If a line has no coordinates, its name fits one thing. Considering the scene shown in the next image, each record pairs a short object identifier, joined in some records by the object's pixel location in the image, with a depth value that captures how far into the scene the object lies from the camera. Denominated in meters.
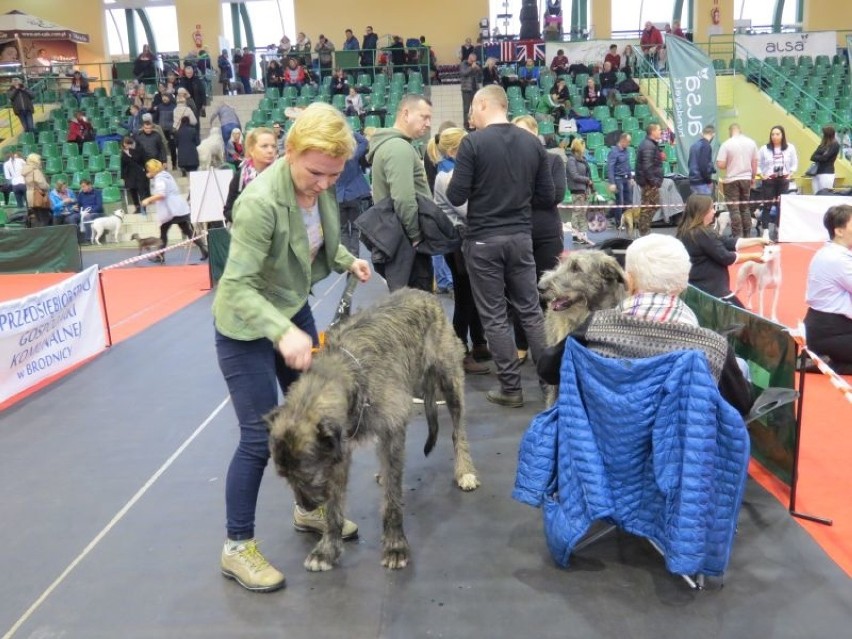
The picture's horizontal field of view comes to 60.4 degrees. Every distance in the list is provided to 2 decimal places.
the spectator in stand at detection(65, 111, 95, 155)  15.92
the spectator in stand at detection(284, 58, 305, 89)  17.95
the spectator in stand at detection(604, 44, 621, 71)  17.02
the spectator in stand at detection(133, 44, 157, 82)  18.27
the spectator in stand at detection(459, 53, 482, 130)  16.12
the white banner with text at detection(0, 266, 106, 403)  4.91
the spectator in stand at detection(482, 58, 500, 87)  16.58
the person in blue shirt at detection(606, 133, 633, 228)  12.16
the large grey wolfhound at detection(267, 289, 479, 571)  2.22
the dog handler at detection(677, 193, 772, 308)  4.47
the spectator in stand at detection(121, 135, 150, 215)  13.12
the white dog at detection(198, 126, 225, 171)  11.74
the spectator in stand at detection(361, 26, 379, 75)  18.84
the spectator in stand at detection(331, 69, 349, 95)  16.89
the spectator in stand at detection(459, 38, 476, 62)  18.13
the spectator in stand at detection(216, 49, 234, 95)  19.22
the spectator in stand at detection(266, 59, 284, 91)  18.06
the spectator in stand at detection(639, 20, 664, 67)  17.89
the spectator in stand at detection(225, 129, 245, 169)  13.74
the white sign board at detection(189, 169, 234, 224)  9.84
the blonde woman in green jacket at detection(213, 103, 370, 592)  2.23
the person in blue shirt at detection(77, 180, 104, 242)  13.21
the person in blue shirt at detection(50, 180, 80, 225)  12.84
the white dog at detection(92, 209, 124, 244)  12.72
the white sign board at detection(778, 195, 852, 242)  9.32
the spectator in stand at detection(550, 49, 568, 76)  17.92
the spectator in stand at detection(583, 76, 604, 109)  16.25
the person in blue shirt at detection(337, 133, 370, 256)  7.16
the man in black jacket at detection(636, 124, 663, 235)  11.02
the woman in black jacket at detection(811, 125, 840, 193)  11.34
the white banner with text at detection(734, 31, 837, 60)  18.81
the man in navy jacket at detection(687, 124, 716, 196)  10.62
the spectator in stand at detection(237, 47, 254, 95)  19.11
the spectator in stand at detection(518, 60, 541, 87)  17.38
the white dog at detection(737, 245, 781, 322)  5.31
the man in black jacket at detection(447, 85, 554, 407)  4.02
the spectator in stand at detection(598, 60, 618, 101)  16.69
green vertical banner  11.51
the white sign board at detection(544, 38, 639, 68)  18.55
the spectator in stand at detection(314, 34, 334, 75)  18.64
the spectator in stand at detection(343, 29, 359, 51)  19.12
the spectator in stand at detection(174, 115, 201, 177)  13.74
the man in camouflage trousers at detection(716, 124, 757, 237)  10.34
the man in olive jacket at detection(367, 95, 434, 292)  4.18
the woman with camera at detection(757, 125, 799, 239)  11.03
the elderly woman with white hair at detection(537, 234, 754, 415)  2.46
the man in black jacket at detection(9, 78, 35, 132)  16.25
